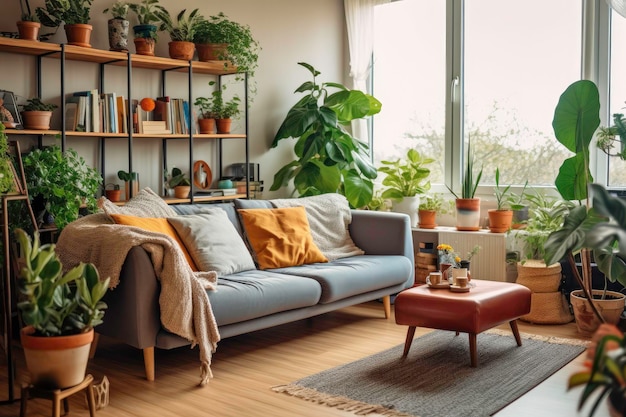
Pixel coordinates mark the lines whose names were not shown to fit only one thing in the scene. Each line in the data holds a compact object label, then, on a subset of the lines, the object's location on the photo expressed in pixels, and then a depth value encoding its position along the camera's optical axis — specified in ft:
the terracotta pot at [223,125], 17.63
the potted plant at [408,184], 19.25
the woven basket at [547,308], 15.97
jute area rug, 10.79
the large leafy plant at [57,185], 13.34
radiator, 17.65
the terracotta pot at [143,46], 15.85
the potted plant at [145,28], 15.87
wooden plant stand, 9.45
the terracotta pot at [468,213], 18.39
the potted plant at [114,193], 15.44
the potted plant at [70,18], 14.49
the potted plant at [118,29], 15.39
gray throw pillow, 13.74
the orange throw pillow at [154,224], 12.80
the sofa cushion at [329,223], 16.76
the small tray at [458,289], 13.20
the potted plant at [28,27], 13.92
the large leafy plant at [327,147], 18.70
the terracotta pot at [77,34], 14.65
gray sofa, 11.68
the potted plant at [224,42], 17.01
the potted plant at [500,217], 18.04
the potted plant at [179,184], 16.75
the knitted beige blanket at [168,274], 11.64
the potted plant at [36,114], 14.17
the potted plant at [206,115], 17.37
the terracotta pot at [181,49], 16.56
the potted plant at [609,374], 5.47
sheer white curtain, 21.08
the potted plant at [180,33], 16.56
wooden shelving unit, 14.14
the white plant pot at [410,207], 19.25
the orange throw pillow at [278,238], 15.31
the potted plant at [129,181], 15.70
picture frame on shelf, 13.96
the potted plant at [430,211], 19.04
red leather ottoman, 12.48
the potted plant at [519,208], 18.02
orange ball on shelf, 16.16
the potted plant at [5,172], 11.16
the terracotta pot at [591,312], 14.97
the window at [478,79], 18.43
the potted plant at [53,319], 9.37
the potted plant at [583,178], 14.44
